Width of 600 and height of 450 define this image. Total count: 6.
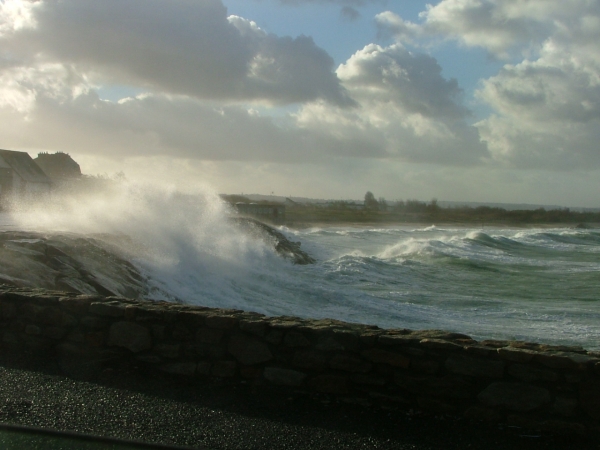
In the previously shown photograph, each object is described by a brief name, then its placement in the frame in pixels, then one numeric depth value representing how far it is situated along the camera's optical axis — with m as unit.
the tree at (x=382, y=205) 93.78
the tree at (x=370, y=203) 96.97
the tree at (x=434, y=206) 92.12
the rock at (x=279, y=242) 22.12
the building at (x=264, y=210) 43.41
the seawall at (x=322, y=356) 3.84
